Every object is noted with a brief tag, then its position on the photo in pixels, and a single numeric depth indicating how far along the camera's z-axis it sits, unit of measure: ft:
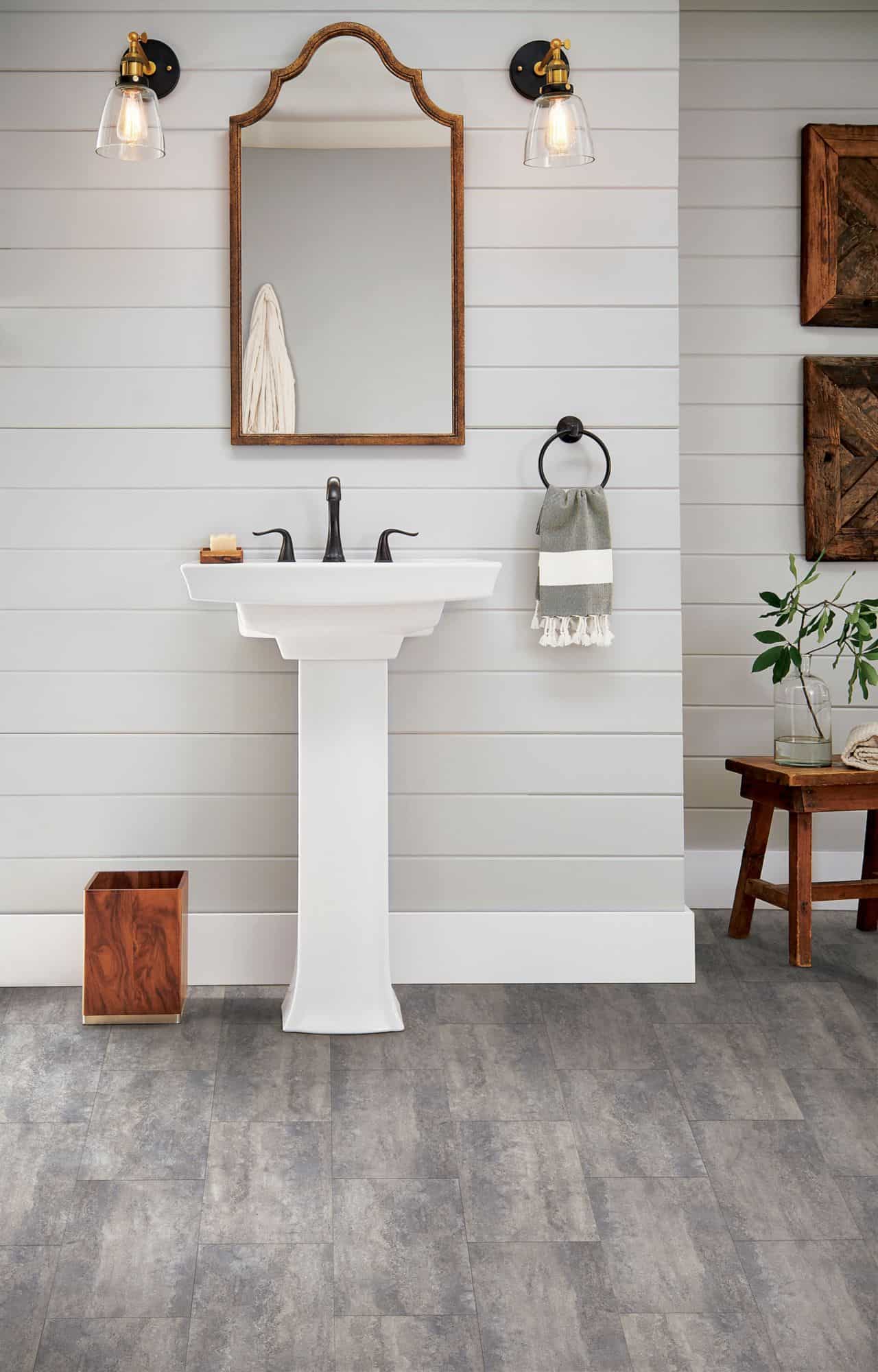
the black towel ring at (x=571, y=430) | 8.87
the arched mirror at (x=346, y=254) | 8.68
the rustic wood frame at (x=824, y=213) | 10.47
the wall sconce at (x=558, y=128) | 7.77
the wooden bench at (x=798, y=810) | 9.34
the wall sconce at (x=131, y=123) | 7.59
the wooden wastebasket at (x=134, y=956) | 8.15
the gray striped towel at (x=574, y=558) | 8.74
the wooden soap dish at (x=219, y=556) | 8.49
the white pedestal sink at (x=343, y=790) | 7.55
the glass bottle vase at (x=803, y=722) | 9.70
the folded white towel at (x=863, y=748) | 9.55
